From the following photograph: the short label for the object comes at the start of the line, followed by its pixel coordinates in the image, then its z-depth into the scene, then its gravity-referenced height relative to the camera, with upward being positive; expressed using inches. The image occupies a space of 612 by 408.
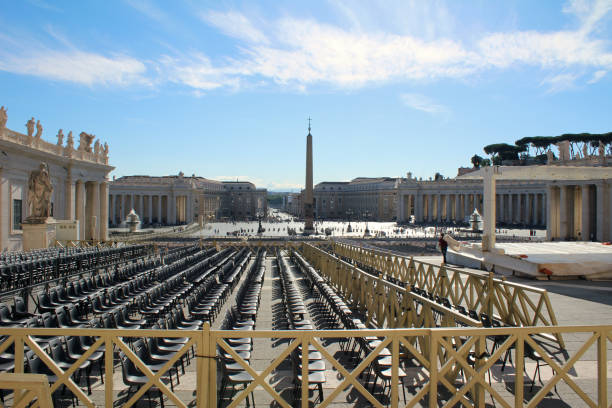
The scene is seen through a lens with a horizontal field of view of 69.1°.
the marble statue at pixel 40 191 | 955.3 +37.6
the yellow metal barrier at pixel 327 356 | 187.8 -64.3
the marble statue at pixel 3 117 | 1157.1 +238.8
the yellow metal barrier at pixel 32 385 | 122.0 -49.1
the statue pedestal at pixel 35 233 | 976.3 -55.4
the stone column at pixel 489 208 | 863.7 +4.0
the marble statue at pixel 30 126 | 1327.5 +246.8
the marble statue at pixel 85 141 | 1732.3 +268.3
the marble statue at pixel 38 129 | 1367.4 +246.7
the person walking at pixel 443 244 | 960.5 -76.0
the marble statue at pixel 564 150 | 1763.8 +245.0
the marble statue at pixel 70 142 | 1592.2 +238.5
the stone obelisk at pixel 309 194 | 2498.8 +91.8
